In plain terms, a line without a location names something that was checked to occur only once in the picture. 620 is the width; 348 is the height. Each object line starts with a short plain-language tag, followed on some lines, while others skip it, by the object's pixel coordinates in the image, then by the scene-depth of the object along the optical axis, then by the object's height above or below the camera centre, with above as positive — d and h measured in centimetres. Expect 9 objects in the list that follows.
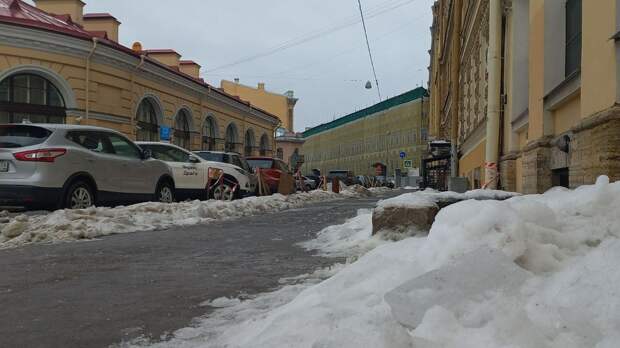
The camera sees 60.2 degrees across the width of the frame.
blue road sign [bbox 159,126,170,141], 2292 +173
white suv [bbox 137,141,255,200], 1229 +6
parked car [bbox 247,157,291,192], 1825 +18
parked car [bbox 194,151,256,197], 1431 +13
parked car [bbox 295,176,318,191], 3056 -59
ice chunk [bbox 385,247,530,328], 233 -51
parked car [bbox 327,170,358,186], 4034 -26
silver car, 775 +7
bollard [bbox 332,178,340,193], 2316 -54
